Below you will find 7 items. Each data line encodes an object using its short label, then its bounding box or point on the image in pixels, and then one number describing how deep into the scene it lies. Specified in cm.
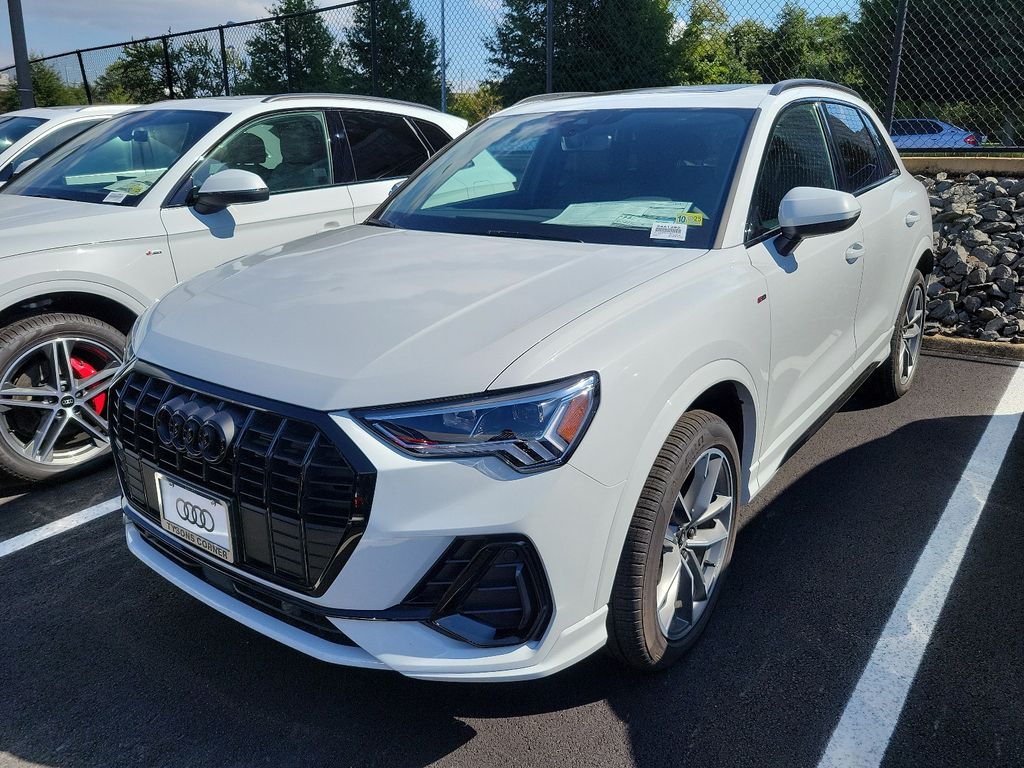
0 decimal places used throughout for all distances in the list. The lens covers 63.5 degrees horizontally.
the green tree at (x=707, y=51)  1006
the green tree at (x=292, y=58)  1382
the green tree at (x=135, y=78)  1734
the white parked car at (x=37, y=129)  725
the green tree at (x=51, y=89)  2042
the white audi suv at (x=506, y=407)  191
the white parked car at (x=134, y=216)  372
